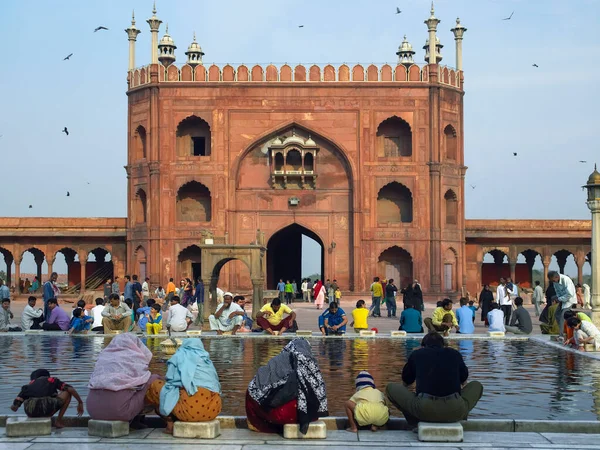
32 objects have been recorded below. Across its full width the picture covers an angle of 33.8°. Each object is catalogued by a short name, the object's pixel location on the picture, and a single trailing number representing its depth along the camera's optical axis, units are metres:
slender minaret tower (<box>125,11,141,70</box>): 34.22
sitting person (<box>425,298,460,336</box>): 15.57
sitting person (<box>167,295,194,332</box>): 16.53
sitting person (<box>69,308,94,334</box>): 16.56
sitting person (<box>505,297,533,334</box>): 16.80
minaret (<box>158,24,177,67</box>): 35.03
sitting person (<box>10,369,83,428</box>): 7.07
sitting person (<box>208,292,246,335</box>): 16.69
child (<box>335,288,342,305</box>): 27.38
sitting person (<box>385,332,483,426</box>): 6.94
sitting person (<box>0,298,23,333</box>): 17.28
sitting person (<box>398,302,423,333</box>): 16.80
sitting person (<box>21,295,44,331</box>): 17.19
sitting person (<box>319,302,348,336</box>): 16.34
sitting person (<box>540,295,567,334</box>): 16.31
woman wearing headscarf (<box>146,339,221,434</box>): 6.94
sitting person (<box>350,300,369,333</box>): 17.02
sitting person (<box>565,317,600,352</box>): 13.23
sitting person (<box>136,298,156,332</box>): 16.98
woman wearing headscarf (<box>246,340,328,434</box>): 6.97
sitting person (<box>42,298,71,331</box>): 17.45
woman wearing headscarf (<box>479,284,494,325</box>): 20.17
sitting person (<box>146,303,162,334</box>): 16.78
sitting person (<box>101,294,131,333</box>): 16.36
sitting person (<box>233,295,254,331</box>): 17.57
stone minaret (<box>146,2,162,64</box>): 33.41
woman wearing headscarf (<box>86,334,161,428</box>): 6.99
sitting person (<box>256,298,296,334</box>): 16.34
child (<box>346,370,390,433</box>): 7.11
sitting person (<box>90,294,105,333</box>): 17.19
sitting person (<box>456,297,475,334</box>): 16.89
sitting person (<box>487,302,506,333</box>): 16.91
